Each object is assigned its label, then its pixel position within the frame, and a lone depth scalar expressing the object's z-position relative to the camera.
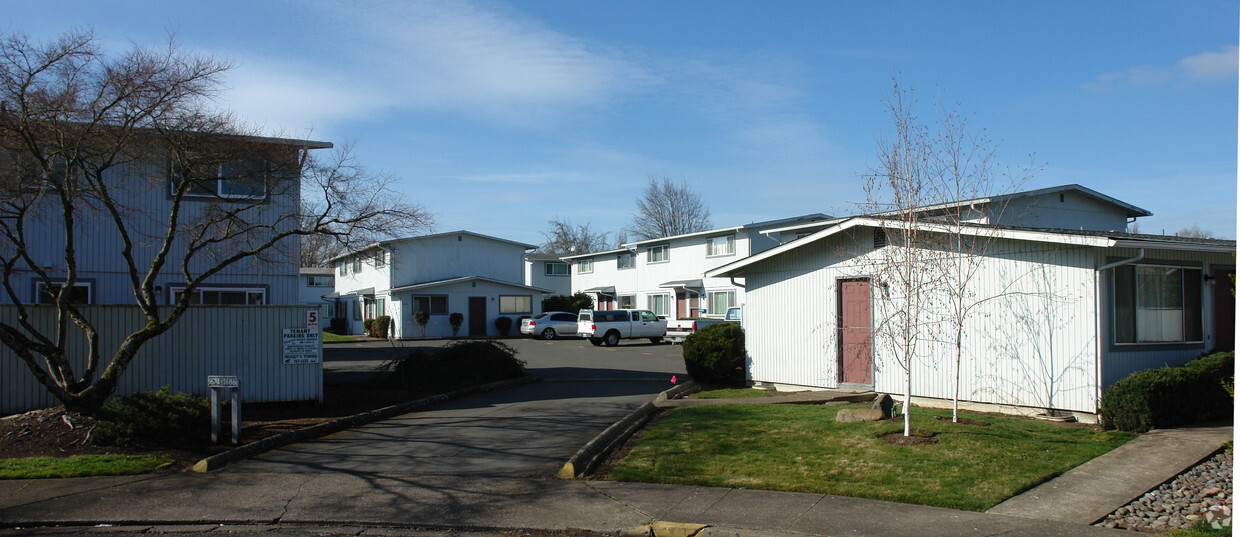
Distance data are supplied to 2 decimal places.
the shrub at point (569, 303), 49.88
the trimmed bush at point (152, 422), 10.59
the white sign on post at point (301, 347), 14.20
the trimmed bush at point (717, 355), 18.08
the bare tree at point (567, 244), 79.44
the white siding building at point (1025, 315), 12.23
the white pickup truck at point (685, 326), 33.31
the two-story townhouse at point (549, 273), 56.34
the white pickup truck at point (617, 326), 35.56
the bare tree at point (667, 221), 67.19
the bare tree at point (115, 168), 10.92
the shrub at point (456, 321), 42.66
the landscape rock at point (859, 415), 11.88
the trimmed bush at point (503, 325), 44.03
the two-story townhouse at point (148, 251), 17.77
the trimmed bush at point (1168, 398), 11.11
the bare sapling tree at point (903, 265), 11.40
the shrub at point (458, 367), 18.05
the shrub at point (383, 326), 41.78
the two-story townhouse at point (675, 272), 40.53
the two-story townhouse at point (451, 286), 42.44
